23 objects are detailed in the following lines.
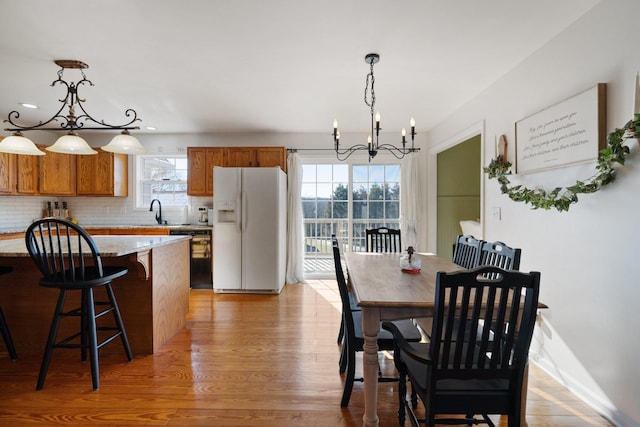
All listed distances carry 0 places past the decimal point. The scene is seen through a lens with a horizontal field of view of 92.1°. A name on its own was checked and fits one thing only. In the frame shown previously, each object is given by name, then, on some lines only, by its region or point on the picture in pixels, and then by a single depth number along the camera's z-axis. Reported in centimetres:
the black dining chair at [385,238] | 335
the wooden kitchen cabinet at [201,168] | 460
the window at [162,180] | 499
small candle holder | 212
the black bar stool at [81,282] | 196
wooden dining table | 145
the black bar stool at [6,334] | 231
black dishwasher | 438
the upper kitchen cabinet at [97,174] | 463
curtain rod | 475
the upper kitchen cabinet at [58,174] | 438
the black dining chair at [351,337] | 172
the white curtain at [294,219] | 468
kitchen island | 246
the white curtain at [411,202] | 463
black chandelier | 236
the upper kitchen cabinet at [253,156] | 457
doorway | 470
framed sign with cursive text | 182
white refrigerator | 414
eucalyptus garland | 161
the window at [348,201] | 488
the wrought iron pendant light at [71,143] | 233
